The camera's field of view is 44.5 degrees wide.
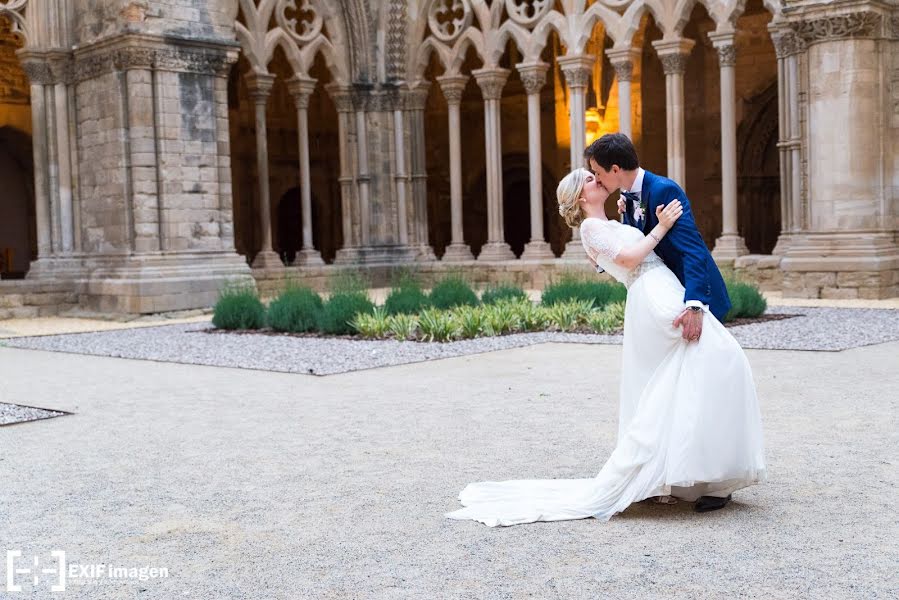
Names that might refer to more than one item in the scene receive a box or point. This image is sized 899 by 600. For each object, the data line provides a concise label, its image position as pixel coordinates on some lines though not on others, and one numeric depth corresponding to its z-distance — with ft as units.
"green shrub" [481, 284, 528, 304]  38.36
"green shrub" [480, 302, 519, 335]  33.35
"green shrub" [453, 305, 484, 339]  32.71
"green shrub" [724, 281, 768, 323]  34.19
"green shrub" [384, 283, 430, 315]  37.37
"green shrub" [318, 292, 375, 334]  34.86
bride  11.50
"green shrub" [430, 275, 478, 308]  38.47
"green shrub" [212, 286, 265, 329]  37.86
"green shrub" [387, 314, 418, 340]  32.93
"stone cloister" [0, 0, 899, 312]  42.19
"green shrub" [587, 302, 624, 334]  33.01
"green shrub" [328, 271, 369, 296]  37.93
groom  11.75
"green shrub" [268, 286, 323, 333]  36.19
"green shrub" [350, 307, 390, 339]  33.78
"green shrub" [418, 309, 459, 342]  31.96
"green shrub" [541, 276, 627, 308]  37.50
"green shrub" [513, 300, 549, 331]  34.32
